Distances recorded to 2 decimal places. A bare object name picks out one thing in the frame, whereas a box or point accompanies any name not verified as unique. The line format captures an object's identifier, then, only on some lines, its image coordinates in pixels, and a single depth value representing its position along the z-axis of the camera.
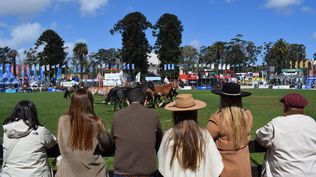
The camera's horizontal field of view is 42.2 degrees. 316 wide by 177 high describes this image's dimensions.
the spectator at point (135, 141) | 4.14
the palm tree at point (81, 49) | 116.19
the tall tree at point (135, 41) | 88.25
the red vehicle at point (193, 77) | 90.12
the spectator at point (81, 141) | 4.11
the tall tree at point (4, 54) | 150.50
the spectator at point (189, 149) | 3.86
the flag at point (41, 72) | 83.12
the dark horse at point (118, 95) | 22.70
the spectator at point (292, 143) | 4.18
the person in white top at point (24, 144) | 4.28
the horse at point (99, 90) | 37.69
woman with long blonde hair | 4.18
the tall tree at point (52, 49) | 103.50
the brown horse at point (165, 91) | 24.73
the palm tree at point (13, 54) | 120.76
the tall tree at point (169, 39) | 90.81
